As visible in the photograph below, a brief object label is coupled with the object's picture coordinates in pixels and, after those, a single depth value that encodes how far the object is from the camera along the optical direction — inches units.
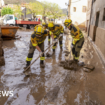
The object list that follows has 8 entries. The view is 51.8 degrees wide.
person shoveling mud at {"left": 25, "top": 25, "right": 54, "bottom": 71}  121.5
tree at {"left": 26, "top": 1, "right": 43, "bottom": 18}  1319.9
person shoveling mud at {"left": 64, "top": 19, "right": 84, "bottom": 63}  146.7
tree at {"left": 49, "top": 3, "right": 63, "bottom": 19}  1481.4
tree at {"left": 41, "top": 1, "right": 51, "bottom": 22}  1420.3
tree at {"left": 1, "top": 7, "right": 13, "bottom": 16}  1279.5
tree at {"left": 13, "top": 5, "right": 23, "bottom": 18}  1398.9
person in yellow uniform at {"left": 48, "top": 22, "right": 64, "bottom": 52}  205.5
